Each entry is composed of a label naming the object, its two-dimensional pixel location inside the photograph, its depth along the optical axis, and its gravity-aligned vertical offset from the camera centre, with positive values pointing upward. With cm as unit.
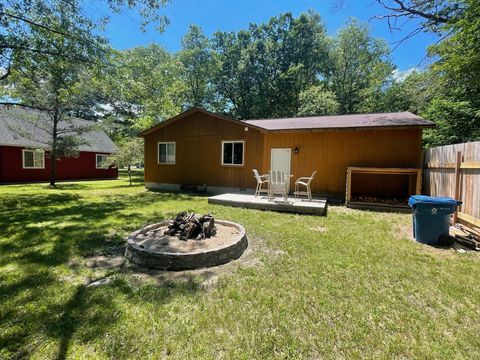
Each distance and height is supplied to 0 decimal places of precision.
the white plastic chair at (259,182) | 796 -48
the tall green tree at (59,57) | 757 +355
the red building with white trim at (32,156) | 1339 +55
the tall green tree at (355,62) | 2312 +1044
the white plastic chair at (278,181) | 736 -40
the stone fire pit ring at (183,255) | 326 -122
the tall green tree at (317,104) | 1980 +529
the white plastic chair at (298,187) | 852 -73
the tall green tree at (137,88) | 915 +445
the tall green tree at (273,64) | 2431 +1058
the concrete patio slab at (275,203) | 677 -106
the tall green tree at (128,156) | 1332 +56
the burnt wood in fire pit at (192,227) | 405 -103
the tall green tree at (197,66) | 2562 +1054
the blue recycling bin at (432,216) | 426 -83
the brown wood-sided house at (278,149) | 818 +75
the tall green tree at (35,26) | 720 +423
